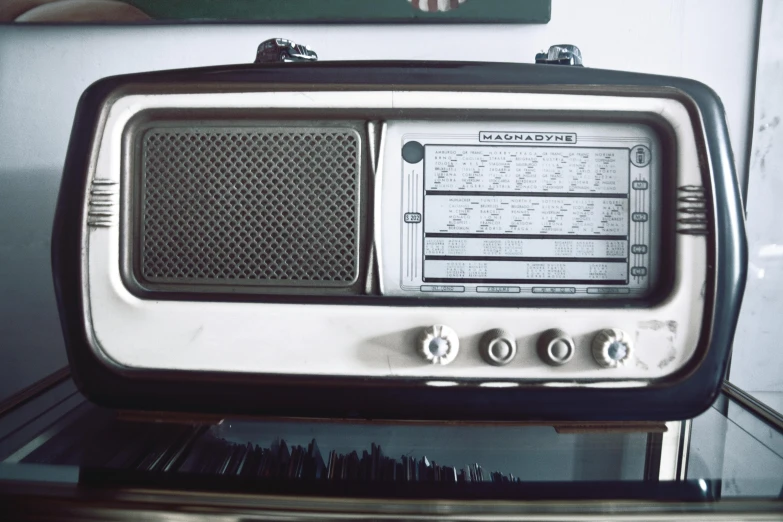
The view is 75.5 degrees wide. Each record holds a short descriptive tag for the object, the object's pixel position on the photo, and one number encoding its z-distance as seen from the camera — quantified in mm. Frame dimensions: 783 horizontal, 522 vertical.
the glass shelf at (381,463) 396
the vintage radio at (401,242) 469
